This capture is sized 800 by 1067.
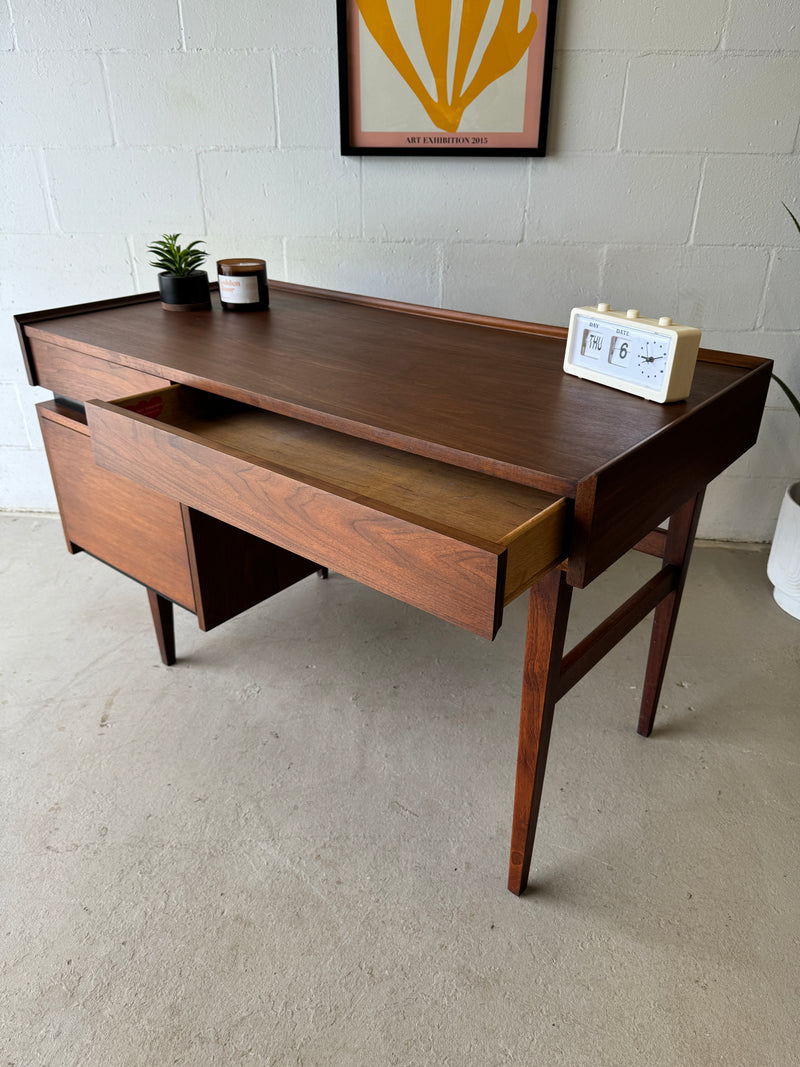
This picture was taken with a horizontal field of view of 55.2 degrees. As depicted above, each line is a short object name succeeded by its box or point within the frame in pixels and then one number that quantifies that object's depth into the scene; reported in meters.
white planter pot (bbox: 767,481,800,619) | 2.08
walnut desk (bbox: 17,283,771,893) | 0.95
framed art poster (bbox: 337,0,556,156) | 1.89
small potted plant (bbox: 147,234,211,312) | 1.79
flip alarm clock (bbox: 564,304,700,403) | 1.12
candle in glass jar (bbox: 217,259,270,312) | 1.76
